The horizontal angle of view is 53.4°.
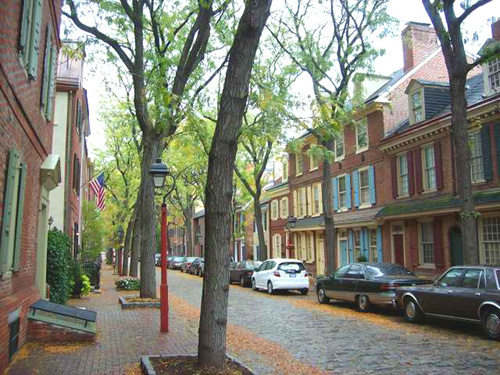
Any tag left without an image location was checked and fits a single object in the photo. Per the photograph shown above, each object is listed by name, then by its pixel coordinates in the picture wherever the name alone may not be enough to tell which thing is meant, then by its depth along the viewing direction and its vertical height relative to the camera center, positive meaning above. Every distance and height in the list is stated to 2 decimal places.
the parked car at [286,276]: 21.39 -1.13
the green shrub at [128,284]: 21.38 -1.40
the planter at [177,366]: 6.54 -1.59
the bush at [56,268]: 13.30 -0.44
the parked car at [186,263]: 43.24 -1.13
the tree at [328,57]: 19.06 +7.67
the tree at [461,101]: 13.00 +3.95
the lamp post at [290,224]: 28.56 +1.48
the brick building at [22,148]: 6.57 +1.76
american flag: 25.69 +3.26
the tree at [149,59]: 13.45 +5.60
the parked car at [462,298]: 10.16 -1.11
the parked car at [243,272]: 26.59 -1.18
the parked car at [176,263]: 49.69 -1.22
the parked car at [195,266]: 38.53 -1.26
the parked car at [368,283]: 13.98 -1.00
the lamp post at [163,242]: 10.73 +0.20
